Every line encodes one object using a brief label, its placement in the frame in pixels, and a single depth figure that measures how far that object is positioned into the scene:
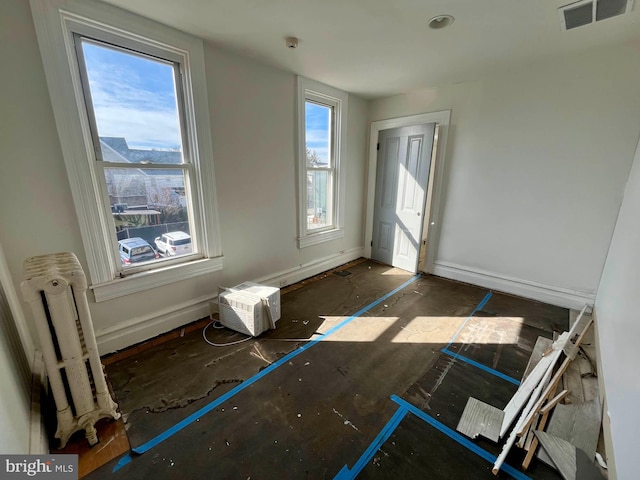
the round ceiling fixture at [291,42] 2.21
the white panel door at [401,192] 3.63
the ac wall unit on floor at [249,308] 2.31
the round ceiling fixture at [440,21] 1.89
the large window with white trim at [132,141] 1.74
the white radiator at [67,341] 1.25
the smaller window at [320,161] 3.28
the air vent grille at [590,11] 1.73
